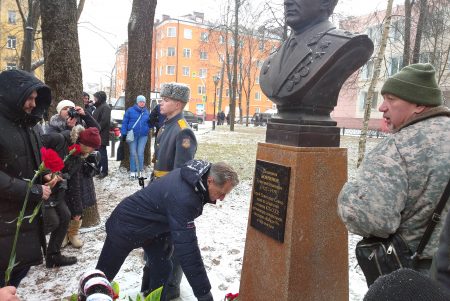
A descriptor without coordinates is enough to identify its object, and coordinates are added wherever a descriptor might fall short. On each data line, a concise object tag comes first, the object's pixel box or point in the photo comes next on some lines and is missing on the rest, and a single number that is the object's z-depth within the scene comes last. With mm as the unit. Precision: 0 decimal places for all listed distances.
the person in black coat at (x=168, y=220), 2312
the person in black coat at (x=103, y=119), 7535
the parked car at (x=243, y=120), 43766
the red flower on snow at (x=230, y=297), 2749
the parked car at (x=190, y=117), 28577
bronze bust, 2654
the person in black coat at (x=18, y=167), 2302
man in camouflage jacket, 1653
